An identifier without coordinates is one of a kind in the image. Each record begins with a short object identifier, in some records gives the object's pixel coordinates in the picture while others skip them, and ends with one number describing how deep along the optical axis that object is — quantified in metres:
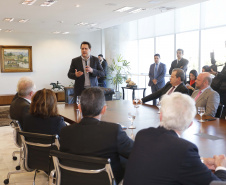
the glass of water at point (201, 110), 3.21
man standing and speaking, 4.88
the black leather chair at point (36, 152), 2.70
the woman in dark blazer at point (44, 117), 2.87
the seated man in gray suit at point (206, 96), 3.89
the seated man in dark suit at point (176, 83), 4.55
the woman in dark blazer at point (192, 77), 7.29
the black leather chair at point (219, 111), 3.85
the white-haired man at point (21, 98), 3.62
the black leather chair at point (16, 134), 3.30
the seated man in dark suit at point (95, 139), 1.96
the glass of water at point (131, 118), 2.95
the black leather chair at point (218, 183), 1.36
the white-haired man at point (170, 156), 1.48
